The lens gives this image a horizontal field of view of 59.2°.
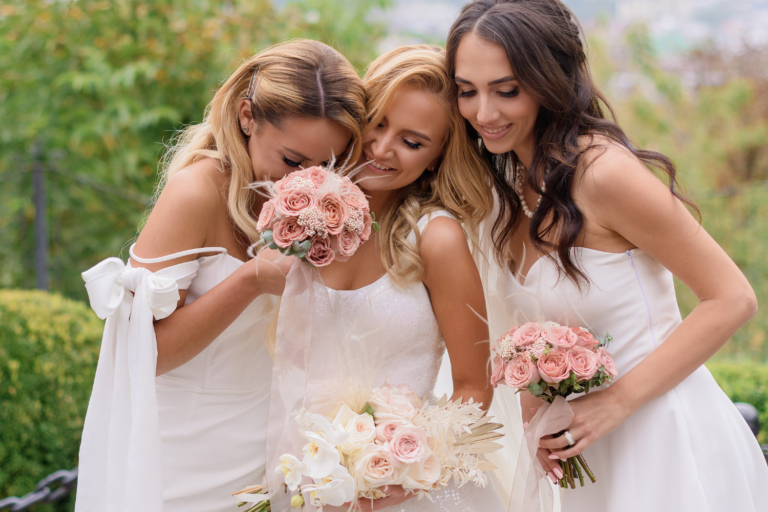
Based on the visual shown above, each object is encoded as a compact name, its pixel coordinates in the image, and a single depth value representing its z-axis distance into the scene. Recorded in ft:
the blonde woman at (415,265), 9.10
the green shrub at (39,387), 12.94
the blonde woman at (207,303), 8.33
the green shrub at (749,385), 14.39
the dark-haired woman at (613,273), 8.07
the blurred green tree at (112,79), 21.59
